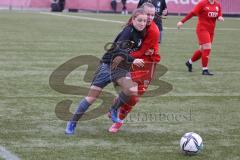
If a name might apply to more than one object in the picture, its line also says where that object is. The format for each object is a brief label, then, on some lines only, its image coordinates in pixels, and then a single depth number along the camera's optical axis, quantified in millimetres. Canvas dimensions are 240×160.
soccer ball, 12852
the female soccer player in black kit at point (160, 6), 33969
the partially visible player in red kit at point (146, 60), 14742
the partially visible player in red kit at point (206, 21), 26797
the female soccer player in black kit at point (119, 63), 14250
